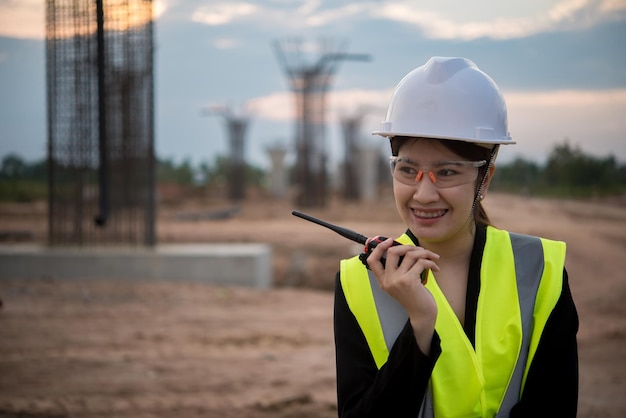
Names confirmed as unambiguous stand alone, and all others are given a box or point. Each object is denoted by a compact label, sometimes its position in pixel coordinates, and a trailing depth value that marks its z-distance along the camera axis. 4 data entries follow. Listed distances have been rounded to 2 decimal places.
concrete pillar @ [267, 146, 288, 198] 42.41
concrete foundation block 11.00
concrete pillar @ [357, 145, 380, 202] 40.78
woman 1.81
